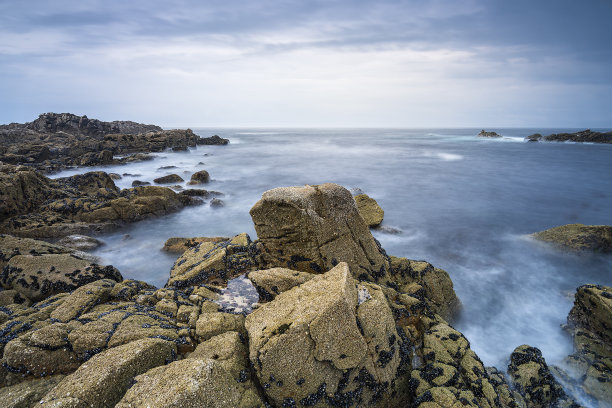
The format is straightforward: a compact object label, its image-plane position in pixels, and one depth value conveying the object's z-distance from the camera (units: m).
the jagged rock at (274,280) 5.68
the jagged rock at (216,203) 18.75
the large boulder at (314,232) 6.90
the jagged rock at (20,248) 8.15
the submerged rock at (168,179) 24.50
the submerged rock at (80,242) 11.64
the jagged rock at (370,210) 14.62
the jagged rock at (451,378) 4.51
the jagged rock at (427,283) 7.83
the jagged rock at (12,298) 6.38
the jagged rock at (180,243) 11.48
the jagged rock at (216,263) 7.00
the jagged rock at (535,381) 5.82
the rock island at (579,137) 65.38
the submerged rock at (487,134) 98.12
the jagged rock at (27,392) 3.34
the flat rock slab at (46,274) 6.95
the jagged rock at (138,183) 23.65
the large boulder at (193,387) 2.93
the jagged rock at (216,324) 4.55
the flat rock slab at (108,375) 3.12
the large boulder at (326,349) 3.97
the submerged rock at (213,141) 69.88
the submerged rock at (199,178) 25.19
